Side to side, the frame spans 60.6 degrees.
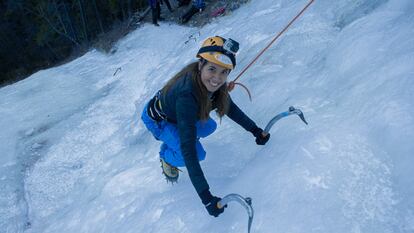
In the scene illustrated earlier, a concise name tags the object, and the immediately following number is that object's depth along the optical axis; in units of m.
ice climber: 2.29
